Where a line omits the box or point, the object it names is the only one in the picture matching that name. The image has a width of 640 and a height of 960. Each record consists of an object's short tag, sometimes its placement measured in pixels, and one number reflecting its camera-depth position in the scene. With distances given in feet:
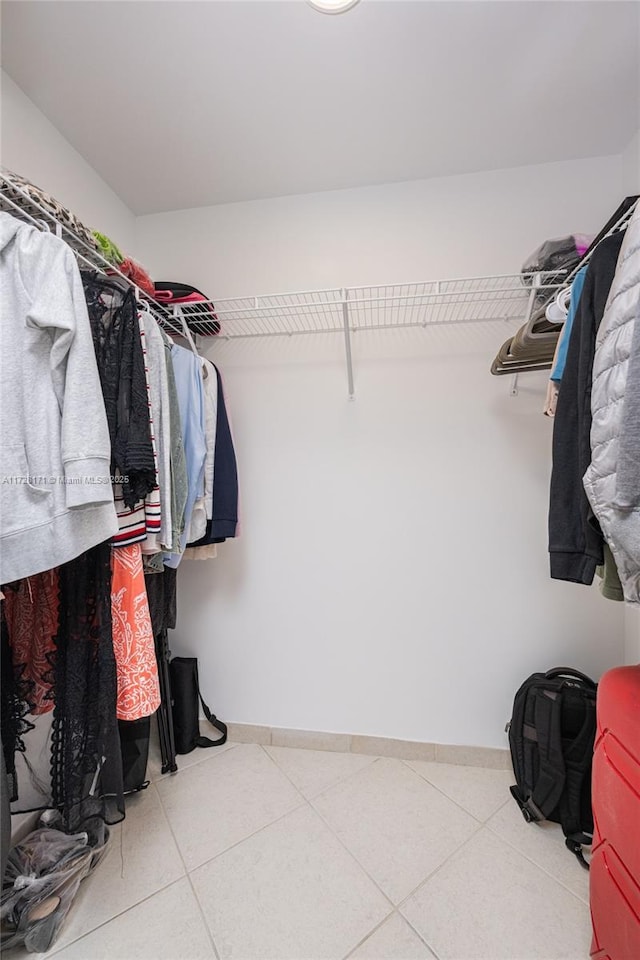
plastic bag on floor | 2.99
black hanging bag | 5.33
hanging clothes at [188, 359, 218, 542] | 4.32
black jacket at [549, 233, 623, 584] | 2.62
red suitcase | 2.43
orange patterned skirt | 3.04
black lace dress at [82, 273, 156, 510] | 2.97
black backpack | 3.98
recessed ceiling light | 3.15
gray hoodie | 2.29
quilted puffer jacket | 2.02
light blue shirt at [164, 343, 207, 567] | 4.18
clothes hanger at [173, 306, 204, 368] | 4.74
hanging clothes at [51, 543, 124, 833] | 2.93
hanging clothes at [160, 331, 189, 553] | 3.72
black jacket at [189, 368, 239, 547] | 4.57
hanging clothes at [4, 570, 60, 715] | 3.12
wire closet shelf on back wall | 4.91
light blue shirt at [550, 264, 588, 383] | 3.00
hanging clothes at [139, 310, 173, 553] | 3.50
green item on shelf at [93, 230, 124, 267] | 3.51
